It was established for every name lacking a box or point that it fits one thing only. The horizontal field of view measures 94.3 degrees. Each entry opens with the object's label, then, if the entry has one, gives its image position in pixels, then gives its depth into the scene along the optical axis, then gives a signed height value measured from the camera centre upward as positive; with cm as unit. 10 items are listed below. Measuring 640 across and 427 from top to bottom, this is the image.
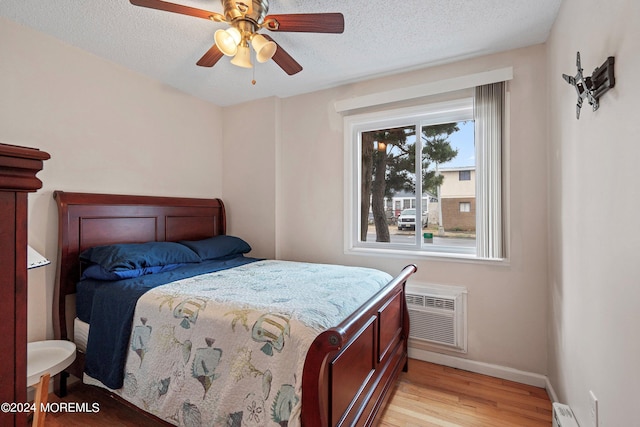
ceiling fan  151 +103
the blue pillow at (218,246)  278 -32
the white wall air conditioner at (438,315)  244 -85
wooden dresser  42 -8
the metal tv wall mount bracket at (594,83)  115 +56
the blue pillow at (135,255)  207 -31
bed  123 -65
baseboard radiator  152 -107
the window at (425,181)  236 +30
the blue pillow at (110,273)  202 -41
